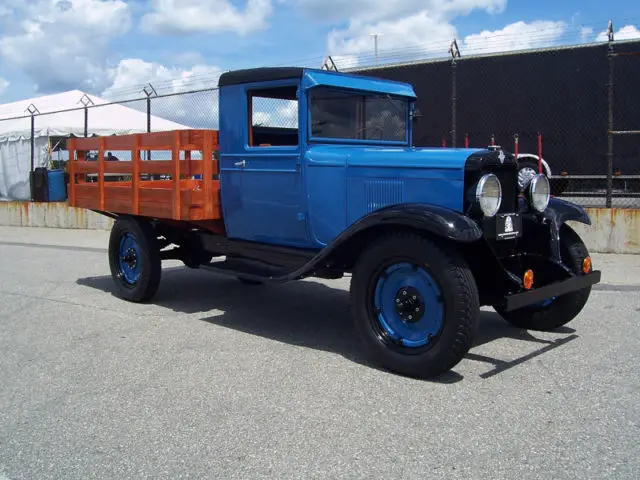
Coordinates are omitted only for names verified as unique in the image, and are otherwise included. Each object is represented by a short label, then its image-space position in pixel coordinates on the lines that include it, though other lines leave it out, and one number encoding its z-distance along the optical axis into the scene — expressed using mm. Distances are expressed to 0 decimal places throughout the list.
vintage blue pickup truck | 4148
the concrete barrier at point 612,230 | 8586
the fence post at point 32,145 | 15109
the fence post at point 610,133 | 8609
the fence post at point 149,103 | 11992
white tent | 16312
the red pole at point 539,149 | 10942
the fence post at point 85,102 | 14375
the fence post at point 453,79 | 9539
